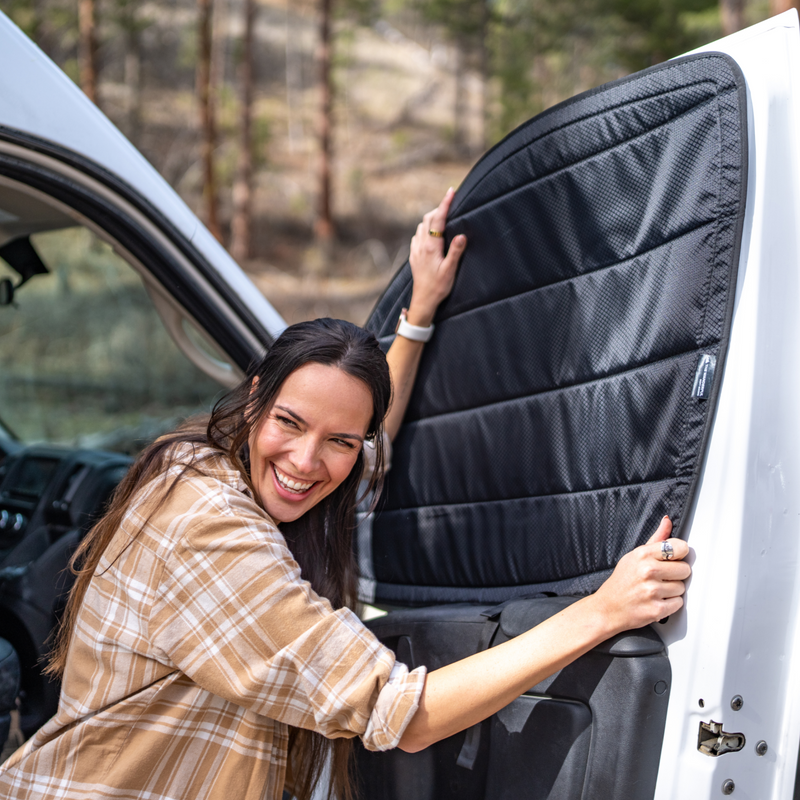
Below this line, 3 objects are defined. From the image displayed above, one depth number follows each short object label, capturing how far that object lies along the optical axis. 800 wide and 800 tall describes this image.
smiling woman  1.32
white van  1.32
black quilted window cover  1.40
